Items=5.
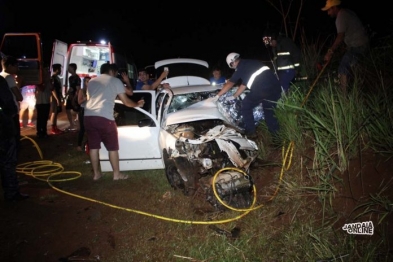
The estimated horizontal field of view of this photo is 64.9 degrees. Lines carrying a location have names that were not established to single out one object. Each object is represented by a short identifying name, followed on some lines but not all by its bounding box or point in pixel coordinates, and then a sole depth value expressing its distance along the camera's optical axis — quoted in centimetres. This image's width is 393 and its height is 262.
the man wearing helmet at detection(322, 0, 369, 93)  489
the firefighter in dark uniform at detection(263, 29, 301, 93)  597
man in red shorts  509
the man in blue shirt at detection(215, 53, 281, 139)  511
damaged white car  420
